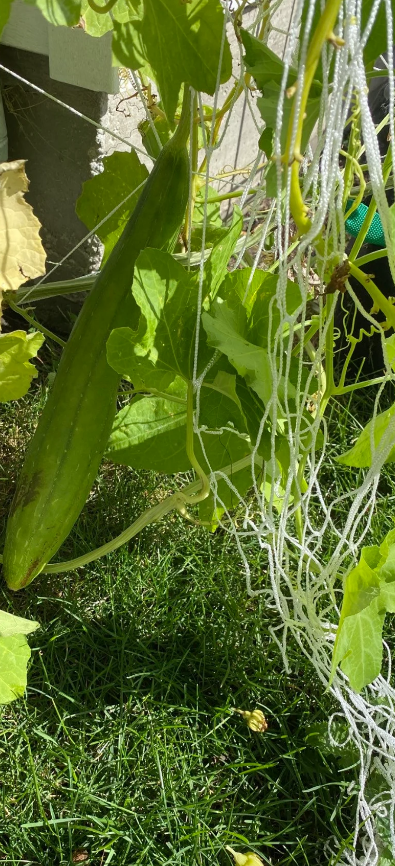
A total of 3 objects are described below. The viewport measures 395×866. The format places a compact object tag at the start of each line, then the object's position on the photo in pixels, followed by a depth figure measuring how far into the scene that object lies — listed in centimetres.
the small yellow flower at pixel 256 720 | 119
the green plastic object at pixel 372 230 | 167
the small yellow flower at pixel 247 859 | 102
